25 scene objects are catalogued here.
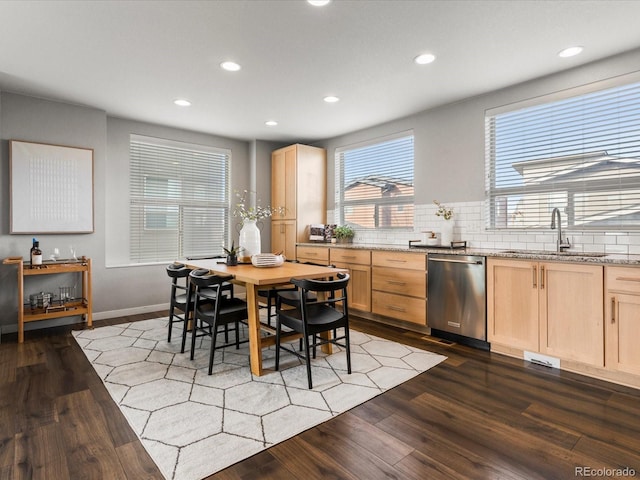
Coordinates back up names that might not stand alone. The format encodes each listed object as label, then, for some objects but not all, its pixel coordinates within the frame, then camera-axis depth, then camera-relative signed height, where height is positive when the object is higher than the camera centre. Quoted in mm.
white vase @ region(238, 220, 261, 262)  3637 -9
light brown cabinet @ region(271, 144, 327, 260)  5555 +751
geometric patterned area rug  1919 -1076
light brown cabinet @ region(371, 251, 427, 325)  3861 -541
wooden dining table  2703 -306
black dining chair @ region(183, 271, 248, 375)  2871 -593
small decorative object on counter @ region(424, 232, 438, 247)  4184 -15
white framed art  3896 +601
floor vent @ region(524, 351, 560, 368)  2928 -1025
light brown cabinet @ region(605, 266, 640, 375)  2500 -589
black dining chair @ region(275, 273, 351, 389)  2576 -605
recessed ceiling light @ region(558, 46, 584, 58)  2888 +1522
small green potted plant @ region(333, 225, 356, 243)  5379 +68
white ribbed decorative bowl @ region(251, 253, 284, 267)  3334 -198
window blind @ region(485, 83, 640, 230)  3041 +705
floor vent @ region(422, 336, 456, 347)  3570 -1057
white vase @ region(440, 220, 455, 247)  4094 +64
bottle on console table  3801 -179
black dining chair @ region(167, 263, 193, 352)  3330 -562
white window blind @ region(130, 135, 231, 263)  5008 +602
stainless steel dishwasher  3357 -590
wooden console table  3656 -665
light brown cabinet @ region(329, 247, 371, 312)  4453 -446
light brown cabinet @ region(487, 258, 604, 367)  2697 -586
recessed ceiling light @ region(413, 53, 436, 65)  3007 +1538
